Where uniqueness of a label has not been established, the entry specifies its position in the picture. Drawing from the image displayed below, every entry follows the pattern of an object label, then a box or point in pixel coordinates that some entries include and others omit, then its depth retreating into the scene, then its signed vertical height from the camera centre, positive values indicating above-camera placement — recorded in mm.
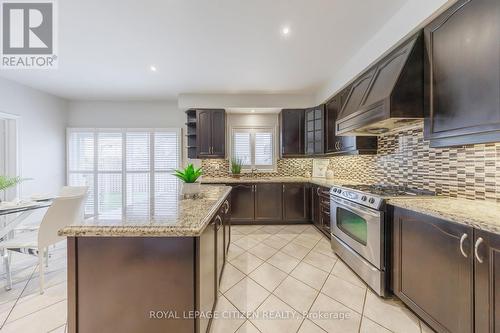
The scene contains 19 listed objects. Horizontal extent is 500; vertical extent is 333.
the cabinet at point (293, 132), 4246 +718
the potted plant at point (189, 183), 1896 -155
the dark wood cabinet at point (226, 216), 2012 -541
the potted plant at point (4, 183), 2227 -179
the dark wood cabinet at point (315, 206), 3568 -734
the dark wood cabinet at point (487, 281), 1066 -634
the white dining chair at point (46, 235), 1963 -675
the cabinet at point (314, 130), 3754 +701
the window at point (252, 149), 4543 +388
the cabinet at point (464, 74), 1252 +640
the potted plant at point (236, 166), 4359 +7
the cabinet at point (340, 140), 2834 +392
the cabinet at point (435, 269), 1215 -726
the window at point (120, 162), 4570 +97
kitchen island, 1039 -595
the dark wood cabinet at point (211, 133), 4188 +696
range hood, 1745 +678
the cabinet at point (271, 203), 3949 -720
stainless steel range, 1831 -654
